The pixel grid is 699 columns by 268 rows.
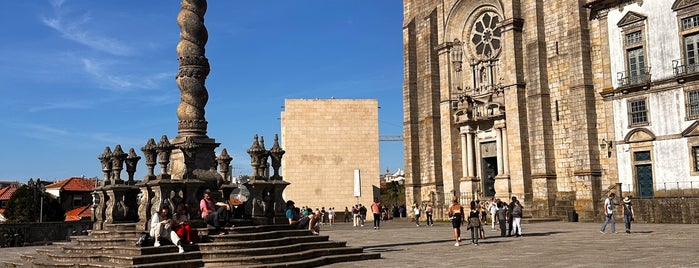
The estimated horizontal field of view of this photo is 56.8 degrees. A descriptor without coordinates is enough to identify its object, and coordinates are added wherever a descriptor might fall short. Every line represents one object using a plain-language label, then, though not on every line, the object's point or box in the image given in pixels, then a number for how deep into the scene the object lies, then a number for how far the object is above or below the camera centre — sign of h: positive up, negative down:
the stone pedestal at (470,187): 37.62 +0.69
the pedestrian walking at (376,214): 31.44 -0.63
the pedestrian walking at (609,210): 21.59 -0.47
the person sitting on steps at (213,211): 15.02 -0.15
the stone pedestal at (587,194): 30.59 +0.10
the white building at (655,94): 27.77 +4.52
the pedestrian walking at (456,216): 18.89 -0.49
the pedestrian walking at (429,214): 33.88 -0.74
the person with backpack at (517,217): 22.14 -0.65
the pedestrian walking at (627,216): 21.69 -0.69
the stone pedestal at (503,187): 35.19 +0.61
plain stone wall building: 50.34 +4.10
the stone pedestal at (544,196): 32.84 +0.06
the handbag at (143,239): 13.82 -0.71
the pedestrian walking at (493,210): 26.84 -0.48
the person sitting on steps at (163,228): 13.90 -0.48
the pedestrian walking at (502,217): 22.56 -0.65
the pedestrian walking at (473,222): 19.34 -0.69
